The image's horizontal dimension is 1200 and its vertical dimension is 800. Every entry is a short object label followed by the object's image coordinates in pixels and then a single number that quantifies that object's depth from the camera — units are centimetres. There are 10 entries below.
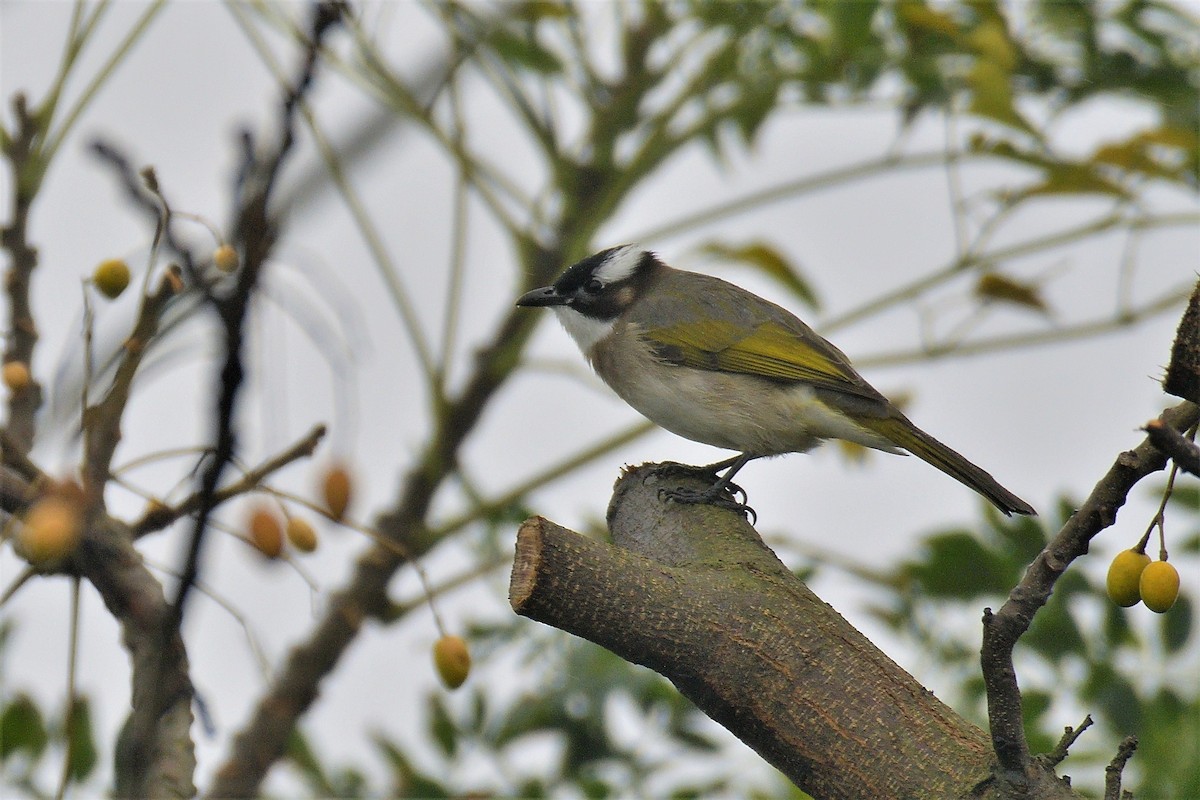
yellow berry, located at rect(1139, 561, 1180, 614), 398
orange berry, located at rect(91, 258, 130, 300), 478
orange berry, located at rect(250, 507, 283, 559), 465
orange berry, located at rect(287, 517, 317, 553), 511
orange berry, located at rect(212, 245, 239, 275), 343
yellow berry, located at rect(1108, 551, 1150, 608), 412
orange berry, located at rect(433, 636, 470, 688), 541
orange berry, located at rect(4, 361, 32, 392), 501
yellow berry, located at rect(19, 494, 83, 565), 379
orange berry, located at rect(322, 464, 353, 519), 500
